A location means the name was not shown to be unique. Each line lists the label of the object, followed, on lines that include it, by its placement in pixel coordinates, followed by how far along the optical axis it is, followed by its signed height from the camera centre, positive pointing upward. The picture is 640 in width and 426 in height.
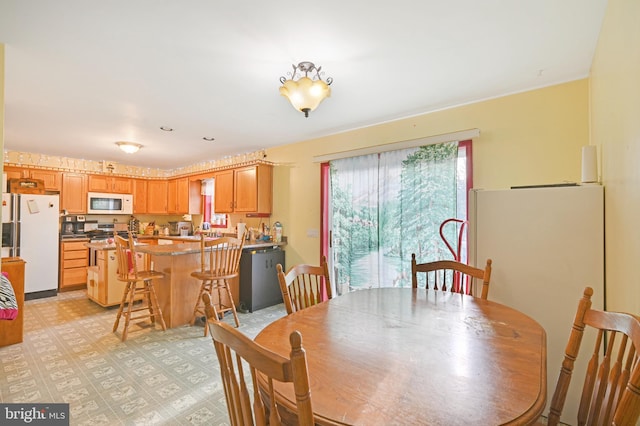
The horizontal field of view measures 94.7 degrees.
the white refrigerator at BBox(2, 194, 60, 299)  4.27 -0.34
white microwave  5.51 +0.21
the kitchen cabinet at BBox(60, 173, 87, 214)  5.21 +0.37
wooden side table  2.83 -0.90
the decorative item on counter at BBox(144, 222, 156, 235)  6.30 -0.31
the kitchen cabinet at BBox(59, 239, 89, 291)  4.95 -0.85
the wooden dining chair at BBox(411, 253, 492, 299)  1.78 -0.36
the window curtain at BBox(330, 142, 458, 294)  2.98 +0.06
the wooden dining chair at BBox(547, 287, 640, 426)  0.69 -0.47
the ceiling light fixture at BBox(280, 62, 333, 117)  2.03 +0.88
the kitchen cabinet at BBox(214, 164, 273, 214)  4.46 +0.41
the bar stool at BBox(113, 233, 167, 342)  3.02 -0.69
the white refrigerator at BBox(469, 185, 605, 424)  1.68 -0.22
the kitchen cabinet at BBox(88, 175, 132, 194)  5.57 +0.59
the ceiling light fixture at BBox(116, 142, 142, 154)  4.32 +1.00
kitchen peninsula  3.29 -0.77
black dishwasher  3.88 -0.88
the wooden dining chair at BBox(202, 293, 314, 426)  0.61 -0.36
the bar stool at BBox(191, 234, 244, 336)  3.21 -0.58
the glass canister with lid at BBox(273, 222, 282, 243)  4.49 -0.25
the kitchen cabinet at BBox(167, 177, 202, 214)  5.86 +0.37
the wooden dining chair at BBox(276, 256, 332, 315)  1.65 -0.40
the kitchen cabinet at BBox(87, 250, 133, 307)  3.88 -0.91
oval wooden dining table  0.74 -0.49
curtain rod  2.83 +0.79
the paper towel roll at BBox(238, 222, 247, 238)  4.88 -0.21
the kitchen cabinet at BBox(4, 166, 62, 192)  4.77 +0.64
